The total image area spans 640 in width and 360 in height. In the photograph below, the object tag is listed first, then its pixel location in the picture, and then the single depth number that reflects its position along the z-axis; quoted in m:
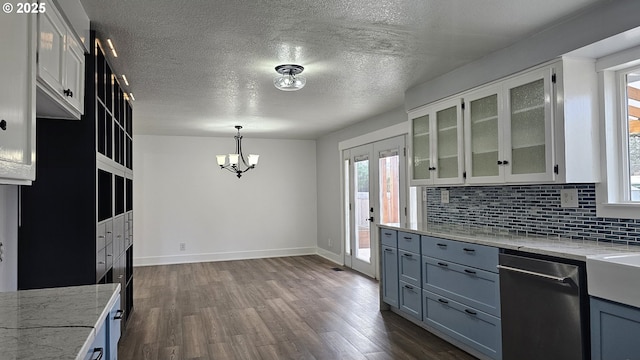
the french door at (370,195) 5.14
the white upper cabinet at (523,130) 2.57
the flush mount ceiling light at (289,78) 3.34
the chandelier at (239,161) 6.06
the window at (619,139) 2.54
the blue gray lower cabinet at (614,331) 1.84
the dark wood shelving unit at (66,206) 2.34
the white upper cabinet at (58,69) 1.64
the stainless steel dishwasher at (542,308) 2.13
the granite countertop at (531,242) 2.23
